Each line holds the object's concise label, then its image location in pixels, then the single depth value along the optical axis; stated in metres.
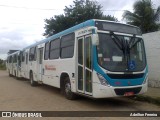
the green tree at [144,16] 12.29
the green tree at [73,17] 16.03
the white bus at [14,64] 12.75
